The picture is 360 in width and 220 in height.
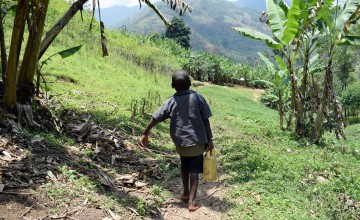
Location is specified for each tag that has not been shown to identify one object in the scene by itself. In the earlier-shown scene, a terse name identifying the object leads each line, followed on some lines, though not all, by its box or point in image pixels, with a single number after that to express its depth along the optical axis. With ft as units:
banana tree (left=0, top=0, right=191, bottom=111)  16.75
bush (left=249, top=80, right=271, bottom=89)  135.60
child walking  13.56
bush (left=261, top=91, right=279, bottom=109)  99.86
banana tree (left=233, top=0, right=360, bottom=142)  30.42
